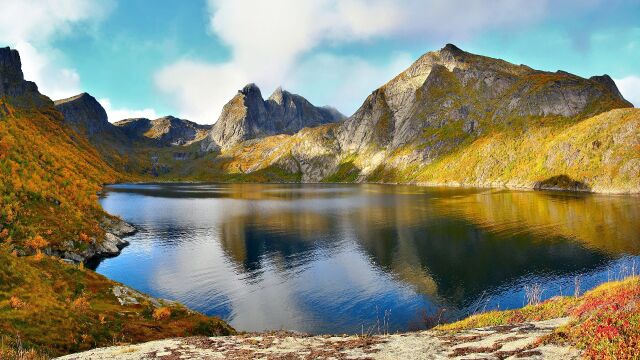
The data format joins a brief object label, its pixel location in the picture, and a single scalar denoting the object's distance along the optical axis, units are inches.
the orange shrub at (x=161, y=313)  1330.0
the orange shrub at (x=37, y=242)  1879.9
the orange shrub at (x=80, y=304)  1184.7
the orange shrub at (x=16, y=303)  1023.3
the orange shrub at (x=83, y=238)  2453.2
